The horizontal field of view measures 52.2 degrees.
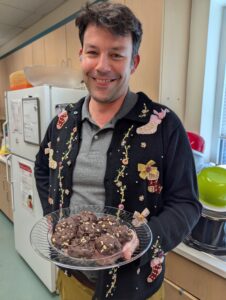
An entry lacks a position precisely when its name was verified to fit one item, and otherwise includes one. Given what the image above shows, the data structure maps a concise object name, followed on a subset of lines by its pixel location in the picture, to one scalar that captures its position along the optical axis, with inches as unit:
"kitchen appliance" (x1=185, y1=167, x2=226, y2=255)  42.8
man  29.2
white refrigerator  62.9
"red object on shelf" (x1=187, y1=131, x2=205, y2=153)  57.4
